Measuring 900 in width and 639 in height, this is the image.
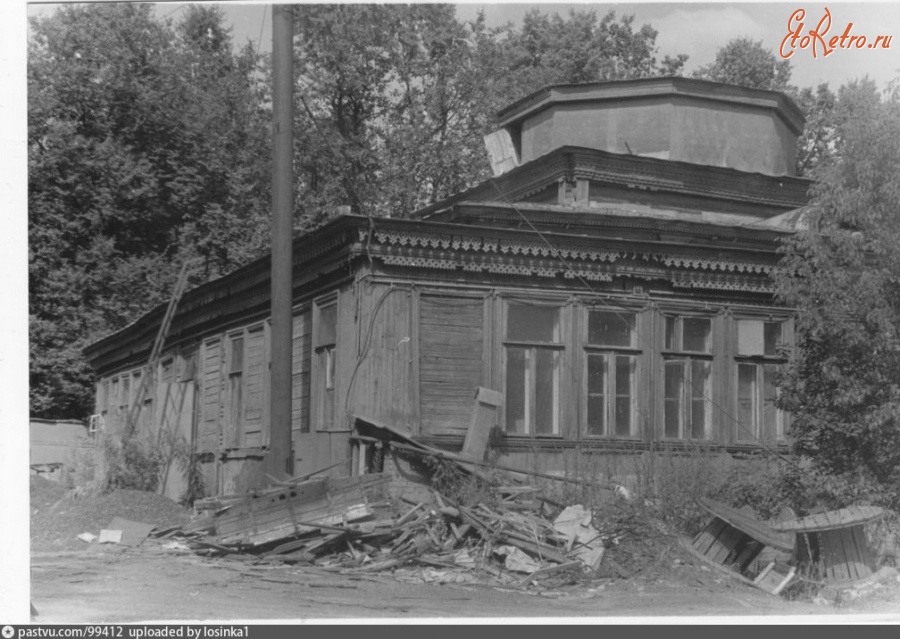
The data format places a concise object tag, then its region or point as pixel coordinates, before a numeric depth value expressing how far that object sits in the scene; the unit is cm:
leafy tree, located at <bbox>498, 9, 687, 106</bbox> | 4491
